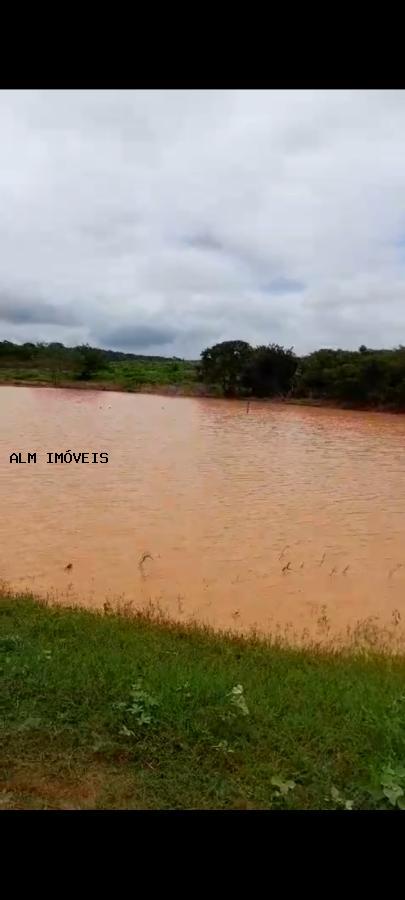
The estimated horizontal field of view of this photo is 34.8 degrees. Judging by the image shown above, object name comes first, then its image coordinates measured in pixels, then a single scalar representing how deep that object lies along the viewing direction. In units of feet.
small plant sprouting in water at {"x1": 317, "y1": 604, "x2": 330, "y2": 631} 16.24
